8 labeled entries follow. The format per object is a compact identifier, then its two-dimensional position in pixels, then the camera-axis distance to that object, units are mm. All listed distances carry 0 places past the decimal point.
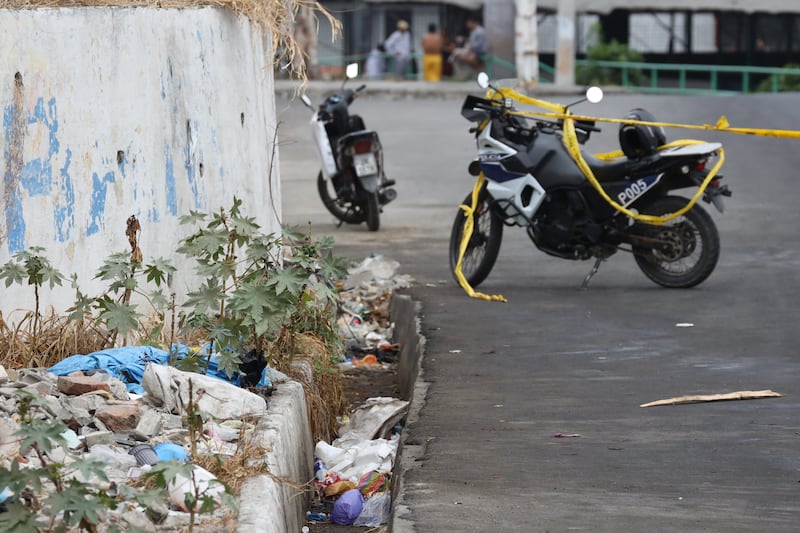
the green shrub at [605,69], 55909
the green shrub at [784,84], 52409
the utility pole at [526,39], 53885
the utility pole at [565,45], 53588
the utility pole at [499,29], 57960
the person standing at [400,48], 57366
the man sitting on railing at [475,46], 57096
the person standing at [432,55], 56556
